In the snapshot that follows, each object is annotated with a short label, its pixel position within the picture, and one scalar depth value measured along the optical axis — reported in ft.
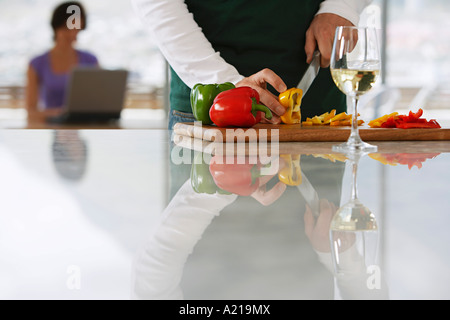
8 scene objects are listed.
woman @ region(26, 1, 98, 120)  22.78
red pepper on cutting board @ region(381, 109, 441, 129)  6.74
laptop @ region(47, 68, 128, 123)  20.67
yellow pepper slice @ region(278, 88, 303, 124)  7.17
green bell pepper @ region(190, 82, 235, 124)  7.41
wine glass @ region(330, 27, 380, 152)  6.13
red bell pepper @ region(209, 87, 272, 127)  6.95
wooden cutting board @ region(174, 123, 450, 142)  6.54
